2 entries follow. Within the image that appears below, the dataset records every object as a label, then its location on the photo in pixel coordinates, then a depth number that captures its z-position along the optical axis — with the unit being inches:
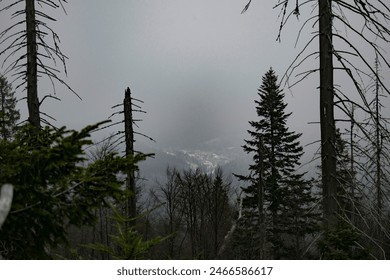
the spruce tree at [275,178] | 840.3
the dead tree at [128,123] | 376.5
